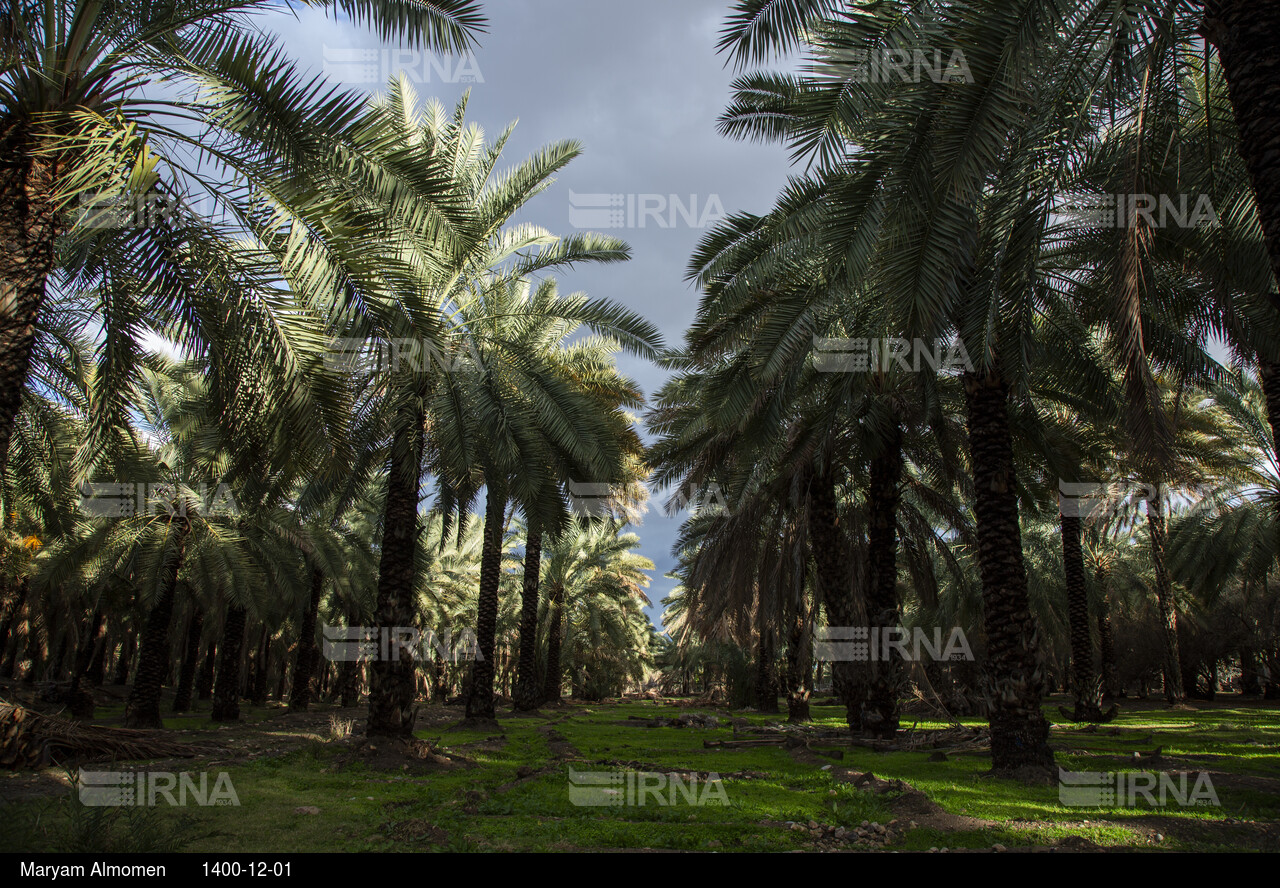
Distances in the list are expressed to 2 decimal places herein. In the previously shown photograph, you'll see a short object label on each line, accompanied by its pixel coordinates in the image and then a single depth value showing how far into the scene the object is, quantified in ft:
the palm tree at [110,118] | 18.37
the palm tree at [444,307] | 23.00
